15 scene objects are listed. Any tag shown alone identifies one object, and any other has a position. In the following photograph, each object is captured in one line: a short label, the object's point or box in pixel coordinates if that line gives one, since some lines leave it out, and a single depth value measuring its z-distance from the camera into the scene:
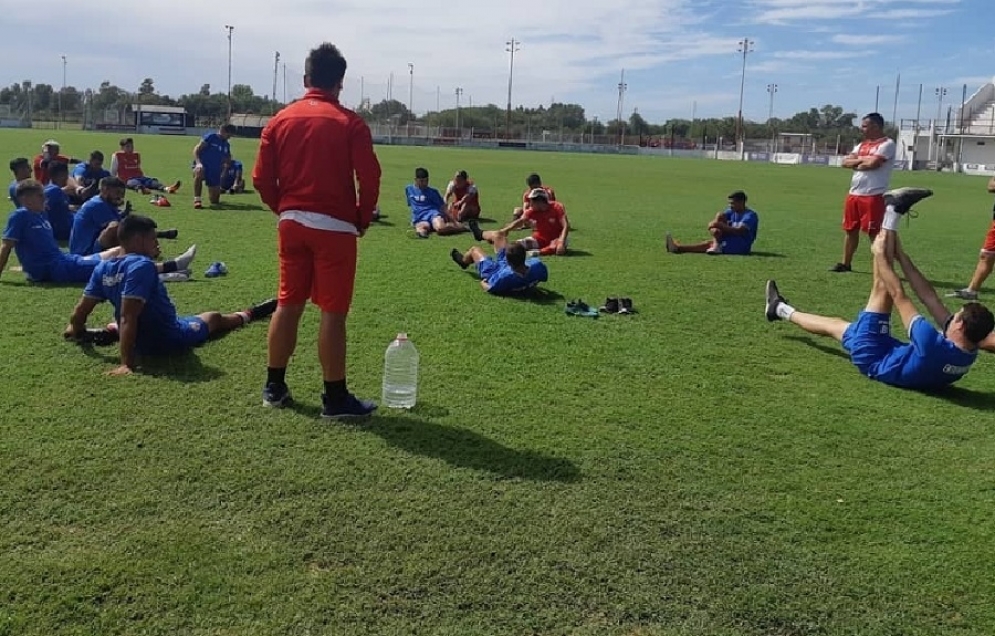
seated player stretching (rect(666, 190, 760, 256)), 12.77
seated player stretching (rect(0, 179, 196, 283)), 8.45
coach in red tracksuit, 4.93
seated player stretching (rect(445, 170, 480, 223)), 15.56
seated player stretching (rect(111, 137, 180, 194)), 18.05
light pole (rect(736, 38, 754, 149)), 94.84
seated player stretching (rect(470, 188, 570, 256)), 12.28
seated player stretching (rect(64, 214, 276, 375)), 5.78
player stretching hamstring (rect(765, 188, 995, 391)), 5.91
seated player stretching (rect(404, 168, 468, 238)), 14.23
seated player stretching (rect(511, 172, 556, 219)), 13.19
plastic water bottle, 5.50
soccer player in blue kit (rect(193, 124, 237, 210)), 16.67
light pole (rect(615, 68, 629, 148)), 94.07
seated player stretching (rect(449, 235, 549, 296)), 8.86
